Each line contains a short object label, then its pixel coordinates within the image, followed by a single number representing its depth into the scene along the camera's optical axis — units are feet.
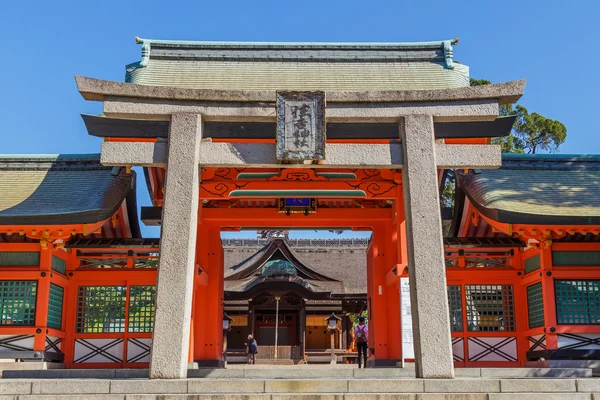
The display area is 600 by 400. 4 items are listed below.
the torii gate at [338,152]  33.24
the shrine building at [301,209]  35.14
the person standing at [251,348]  80.33
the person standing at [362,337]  60.70
